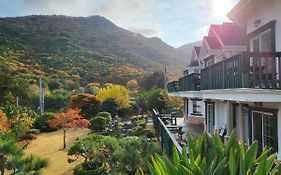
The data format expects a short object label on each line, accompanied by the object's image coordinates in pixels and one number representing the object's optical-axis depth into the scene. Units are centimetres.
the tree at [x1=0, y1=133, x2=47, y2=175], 644
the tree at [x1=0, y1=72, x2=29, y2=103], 2427
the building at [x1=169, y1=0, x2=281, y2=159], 489
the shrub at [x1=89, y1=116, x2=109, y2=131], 2224
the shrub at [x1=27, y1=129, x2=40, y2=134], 2218
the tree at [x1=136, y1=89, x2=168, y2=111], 2306
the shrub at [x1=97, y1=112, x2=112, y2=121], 2429
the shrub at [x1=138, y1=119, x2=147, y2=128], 2103
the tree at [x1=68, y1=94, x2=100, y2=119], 2740
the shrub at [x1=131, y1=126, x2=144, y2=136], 1793
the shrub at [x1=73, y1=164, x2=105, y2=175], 1179
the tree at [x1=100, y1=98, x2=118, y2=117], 2695
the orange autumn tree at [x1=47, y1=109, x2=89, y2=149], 1994
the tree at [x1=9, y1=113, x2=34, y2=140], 1907
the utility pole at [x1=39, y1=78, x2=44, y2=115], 2940
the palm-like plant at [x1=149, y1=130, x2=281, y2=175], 310
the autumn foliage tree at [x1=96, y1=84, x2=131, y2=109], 2801
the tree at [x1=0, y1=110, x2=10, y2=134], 1636
